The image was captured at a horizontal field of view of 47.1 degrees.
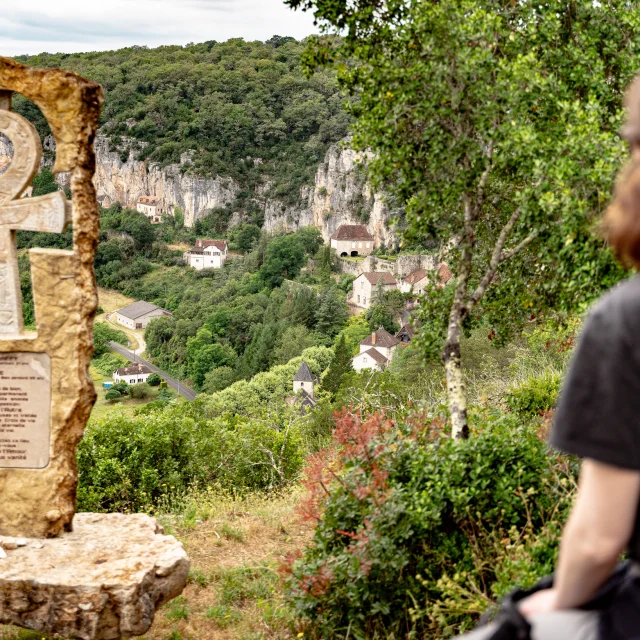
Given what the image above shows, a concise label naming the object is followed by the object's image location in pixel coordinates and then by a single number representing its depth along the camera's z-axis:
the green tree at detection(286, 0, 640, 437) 4.87
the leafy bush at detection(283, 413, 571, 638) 4.17
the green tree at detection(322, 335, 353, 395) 33.22
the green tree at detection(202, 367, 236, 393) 49.91
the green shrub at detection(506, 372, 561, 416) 8.02
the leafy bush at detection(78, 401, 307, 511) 8.60
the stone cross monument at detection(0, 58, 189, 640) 5.27
